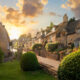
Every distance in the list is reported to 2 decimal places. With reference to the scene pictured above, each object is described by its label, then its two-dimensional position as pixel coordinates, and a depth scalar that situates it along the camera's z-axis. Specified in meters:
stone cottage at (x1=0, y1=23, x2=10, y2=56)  29.47
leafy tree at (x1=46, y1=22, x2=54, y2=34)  61.20
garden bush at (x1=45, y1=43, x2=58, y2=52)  36.34
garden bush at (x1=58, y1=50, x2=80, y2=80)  6.80
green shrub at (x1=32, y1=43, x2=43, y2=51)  46.66
